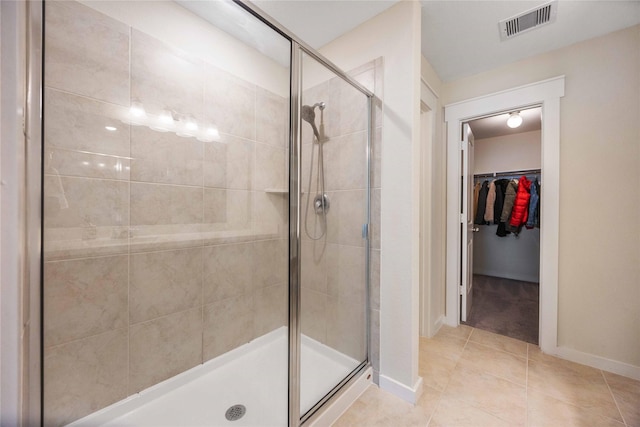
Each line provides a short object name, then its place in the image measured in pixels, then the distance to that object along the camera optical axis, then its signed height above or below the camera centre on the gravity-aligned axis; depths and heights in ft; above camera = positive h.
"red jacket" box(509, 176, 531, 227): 11.84 +0.59
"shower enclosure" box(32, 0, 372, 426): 3.56 -0.12
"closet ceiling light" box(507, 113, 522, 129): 8.46 +3.26
